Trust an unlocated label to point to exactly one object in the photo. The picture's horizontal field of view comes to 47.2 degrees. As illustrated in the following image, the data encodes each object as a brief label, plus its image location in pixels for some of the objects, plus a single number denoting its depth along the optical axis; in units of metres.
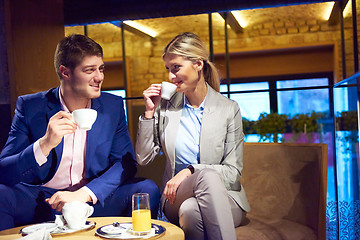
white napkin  1.20
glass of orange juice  1.32
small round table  1.30
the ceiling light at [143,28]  7.96
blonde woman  1.83
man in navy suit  1.76
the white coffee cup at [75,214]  1.38
